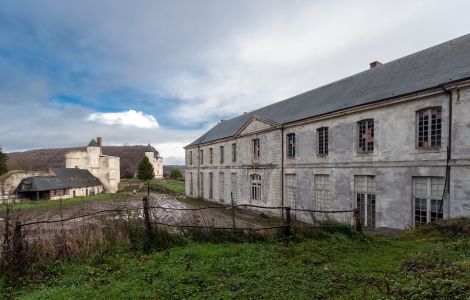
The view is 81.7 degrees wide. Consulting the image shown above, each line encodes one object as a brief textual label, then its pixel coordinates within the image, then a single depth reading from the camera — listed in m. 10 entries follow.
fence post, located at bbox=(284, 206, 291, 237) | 7.97
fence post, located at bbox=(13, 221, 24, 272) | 5.77
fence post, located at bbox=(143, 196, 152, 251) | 7.11
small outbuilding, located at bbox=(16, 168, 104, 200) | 33.28
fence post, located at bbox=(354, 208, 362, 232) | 8.48
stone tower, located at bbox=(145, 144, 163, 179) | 76.43
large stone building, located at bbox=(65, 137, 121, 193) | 46.78
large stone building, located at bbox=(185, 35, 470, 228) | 10.23
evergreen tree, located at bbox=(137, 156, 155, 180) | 55.03
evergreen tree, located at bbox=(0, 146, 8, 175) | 35.34
